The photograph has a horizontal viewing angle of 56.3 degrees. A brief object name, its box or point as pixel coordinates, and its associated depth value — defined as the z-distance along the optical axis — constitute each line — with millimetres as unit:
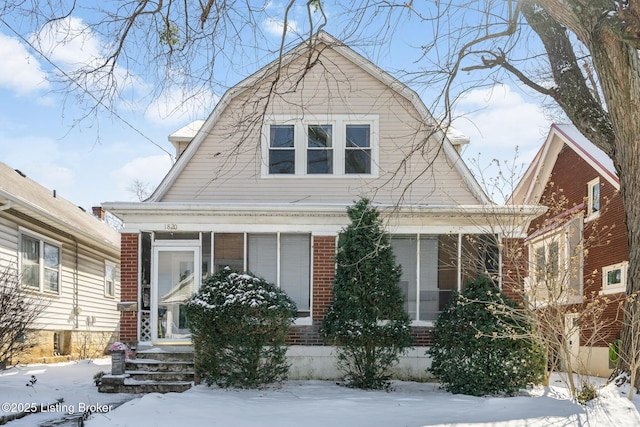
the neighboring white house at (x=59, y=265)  13539
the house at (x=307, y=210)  11719
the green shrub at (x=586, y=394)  7438
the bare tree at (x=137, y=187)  38281
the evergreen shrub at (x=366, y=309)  10328
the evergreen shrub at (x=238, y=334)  9867
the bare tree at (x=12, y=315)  9359
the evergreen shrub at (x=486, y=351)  9672
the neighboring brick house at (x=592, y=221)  14094
